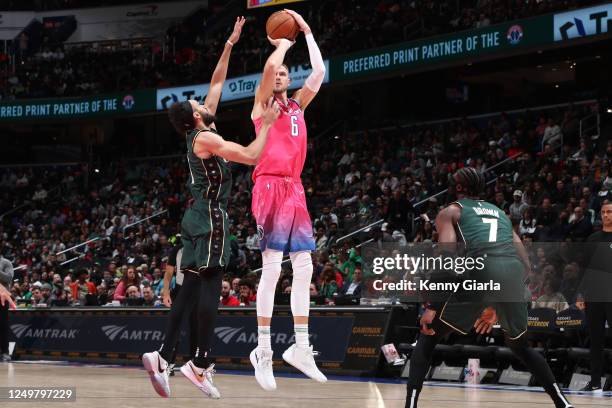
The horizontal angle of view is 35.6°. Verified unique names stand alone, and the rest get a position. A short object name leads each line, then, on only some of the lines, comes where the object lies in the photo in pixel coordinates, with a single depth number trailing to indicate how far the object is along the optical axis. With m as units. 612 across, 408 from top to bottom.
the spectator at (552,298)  11.10
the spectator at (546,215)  16.27
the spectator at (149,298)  15.43
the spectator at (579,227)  14.89
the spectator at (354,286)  14.84
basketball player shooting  7.10
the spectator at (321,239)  20.33
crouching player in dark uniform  6.35
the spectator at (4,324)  14.28
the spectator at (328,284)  15.29
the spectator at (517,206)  17.20
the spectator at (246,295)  14.45
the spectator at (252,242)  21.86
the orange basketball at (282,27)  7.21
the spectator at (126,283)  16.84
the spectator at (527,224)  16.30
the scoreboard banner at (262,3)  21.52
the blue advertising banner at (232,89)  26.36
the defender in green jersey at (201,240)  7.07
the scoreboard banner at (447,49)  21.64
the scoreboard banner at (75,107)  32.94
